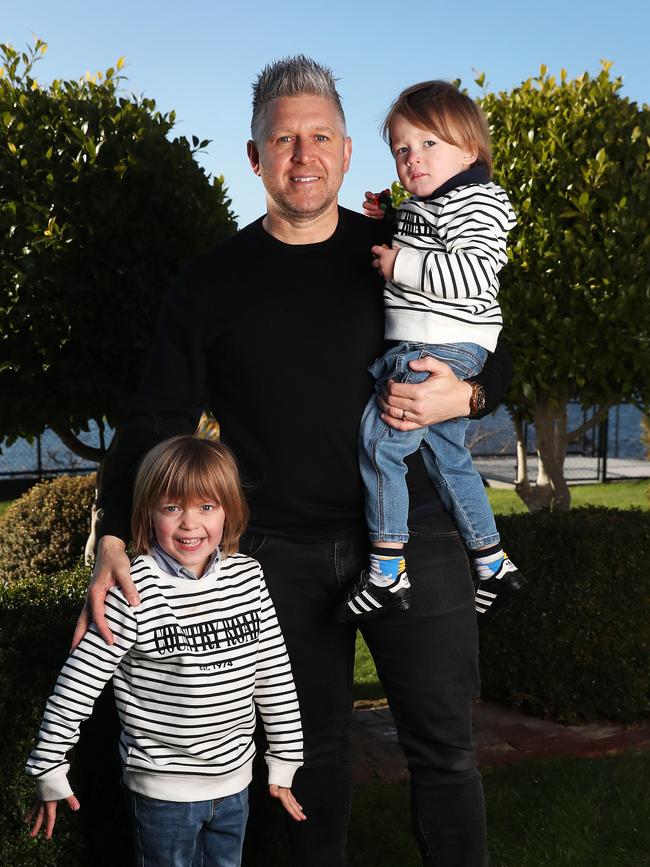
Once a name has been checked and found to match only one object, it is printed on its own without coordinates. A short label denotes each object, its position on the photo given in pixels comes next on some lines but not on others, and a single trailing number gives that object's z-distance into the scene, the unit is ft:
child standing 7.80
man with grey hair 8.64
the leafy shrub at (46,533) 21.16
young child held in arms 8.46
